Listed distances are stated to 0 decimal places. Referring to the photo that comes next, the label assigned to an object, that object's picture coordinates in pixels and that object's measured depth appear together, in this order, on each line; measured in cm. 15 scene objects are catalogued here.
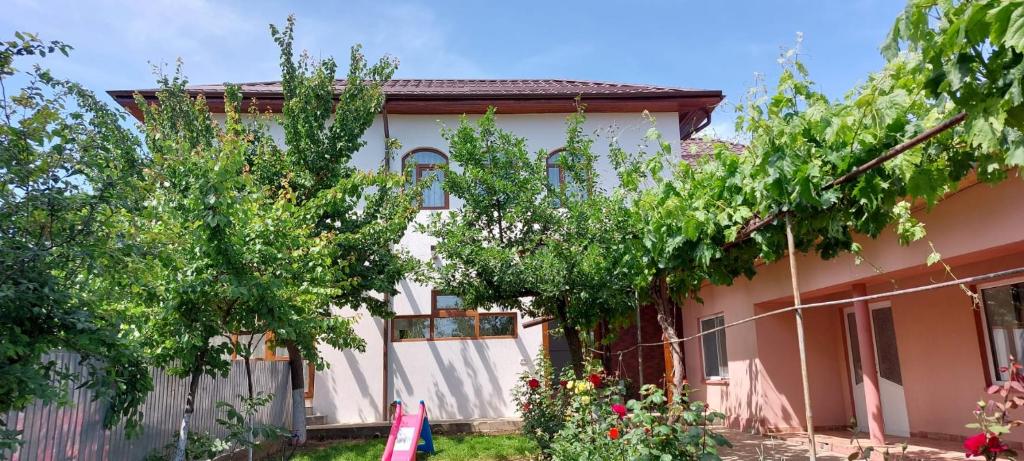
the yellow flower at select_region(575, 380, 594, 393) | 688
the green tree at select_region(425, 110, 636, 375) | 745
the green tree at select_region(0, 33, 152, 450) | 278
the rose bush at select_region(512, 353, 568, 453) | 826
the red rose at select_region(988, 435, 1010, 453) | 302
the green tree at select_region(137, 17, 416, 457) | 452
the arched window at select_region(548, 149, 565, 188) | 1300
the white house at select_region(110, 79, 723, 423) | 1233
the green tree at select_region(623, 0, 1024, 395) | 233
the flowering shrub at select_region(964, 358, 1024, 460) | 304
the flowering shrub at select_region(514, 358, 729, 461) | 493
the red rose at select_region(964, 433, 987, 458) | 306
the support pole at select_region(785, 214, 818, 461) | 369
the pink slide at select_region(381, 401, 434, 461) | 870
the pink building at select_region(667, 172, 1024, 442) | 610
